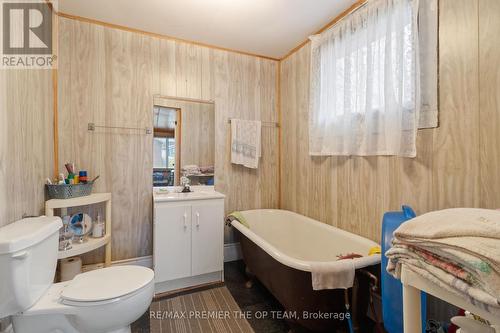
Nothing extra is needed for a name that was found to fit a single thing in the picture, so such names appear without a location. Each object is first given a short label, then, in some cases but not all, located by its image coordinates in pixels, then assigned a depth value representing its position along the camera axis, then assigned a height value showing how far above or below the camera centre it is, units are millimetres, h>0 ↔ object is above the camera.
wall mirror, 2432 +267
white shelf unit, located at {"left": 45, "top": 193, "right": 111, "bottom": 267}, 1692 -476
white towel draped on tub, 1283 -615
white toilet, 1013 -654
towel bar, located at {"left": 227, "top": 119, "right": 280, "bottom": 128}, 2905 +524
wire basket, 1781 -185
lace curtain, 1453 +606
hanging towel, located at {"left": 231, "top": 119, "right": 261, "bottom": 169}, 2693 +272
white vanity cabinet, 2031 -676
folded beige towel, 535 -181
